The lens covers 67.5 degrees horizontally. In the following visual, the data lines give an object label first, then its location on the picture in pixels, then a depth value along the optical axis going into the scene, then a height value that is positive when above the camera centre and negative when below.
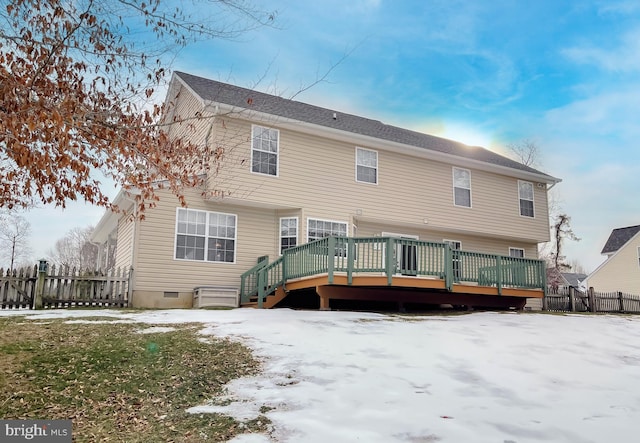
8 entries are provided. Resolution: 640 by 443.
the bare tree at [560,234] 36.44 +4.60
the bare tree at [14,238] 39.66 +4.19
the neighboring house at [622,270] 30.17 +1.65
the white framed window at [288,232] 15.23 +1.87
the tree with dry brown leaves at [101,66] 5.82 +2.99
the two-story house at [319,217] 12.70 +2.48
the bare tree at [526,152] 36.97 +11.00
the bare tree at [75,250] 48.30 +4.23
